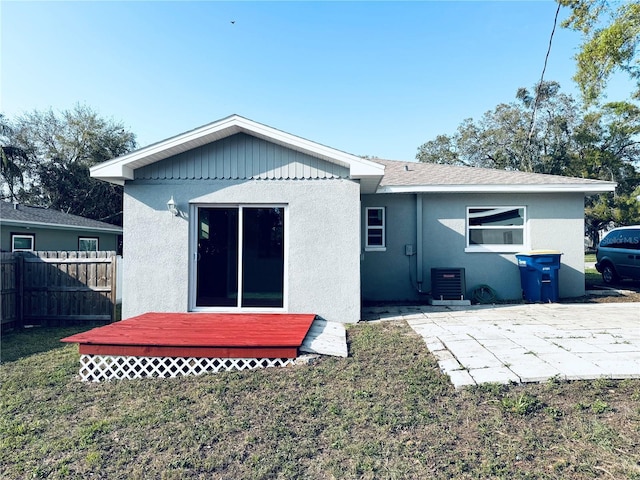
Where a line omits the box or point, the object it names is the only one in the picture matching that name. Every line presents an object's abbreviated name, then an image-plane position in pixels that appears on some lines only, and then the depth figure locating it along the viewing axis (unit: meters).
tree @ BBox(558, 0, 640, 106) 11.59
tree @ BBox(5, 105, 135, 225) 21.34
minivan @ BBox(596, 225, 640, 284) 9.97
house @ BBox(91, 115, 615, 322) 6.07
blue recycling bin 7.57
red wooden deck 4.09
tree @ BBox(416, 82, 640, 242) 21.86
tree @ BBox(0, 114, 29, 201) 13.70
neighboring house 11.17
